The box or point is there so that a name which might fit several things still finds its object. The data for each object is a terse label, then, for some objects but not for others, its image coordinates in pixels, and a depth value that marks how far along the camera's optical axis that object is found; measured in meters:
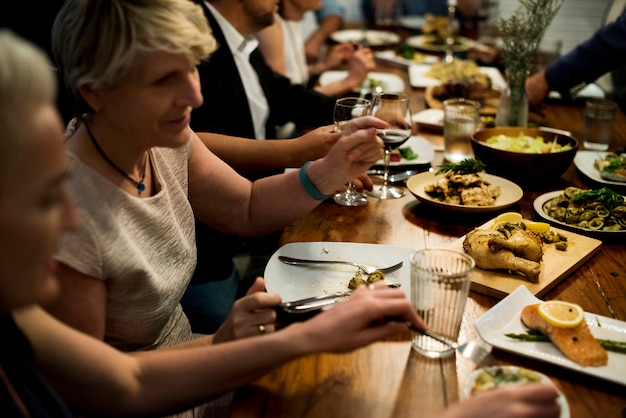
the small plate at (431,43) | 3.82
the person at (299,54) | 2.99
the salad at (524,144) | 1.89
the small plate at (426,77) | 3.03
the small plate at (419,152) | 2.01
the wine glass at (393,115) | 1.68
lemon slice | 1.06
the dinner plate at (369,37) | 4.07
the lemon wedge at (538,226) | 1.48
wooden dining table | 0.94
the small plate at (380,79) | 2.98
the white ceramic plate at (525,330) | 1.01
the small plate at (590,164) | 1.84
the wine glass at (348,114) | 1.67
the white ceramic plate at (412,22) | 4.73
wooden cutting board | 1.26
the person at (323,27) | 4.27
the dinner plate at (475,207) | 1.60
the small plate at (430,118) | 2.41
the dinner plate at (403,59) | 3.52
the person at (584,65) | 2.47
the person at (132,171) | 1.09
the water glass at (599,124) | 2.16
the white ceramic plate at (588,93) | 2.83
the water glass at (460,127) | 2.07
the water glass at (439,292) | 1.03
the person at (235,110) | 1.97
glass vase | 2.26
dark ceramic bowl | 1.80
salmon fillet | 1.02
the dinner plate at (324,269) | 1.26
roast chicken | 1.28
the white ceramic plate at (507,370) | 0.91
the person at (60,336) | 0.71
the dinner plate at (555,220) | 1.51
